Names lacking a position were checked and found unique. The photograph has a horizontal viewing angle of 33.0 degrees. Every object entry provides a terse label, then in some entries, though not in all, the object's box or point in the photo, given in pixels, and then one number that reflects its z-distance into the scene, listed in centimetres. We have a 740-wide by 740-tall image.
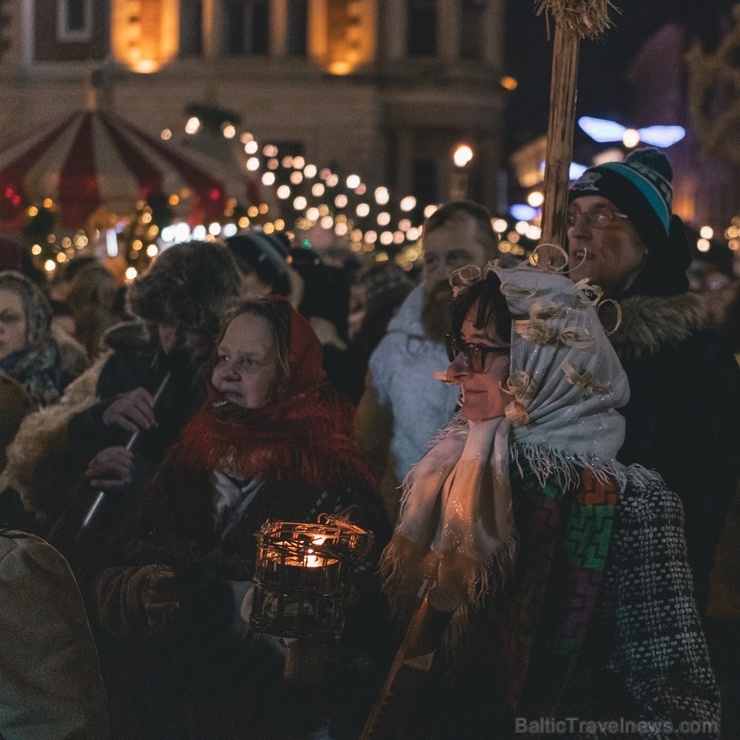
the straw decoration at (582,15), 339
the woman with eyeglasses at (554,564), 236
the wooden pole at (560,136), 347
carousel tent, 889
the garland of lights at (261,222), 894
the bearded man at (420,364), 413
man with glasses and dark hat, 313
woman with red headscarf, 292
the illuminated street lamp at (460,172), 715
